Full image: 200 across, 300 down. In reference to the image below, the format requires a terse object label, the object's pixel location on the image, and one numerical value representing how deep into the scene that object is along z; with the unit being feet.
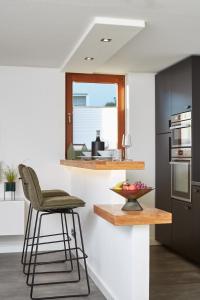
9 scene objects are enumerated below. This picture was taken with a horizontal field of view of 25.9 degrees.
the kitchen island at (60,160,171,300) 9.98
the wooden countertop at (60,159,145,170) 11.28
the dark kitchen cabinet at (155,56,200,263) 15.84
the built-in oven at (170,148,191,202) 16.29
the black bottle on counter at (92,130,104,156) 14.87
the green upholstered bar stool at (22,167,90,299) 12.34
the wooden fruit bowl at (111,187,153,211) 10.30
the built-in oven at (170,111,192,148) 16.37
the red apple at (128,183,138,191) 10.27
